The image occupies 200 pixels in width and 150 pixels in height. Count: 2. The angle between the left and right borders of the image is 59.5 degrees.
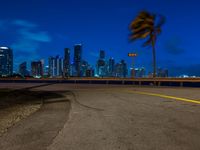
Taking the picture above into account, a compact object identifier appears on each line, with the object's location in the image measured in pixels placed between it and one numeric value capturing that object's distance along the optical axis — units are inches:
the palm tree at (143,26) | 1065.2
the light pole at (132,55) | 1203.3
